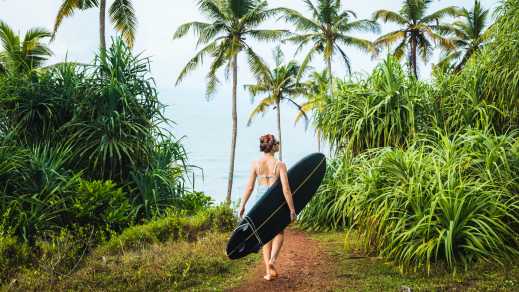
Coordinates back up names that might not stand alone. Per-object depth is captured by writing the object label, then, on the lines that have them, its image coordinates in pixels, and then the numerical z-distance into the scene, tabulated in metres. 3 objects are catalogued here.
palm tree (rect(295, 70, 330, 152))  9.49
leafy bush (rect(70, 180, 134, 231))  7.44
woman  4.99
